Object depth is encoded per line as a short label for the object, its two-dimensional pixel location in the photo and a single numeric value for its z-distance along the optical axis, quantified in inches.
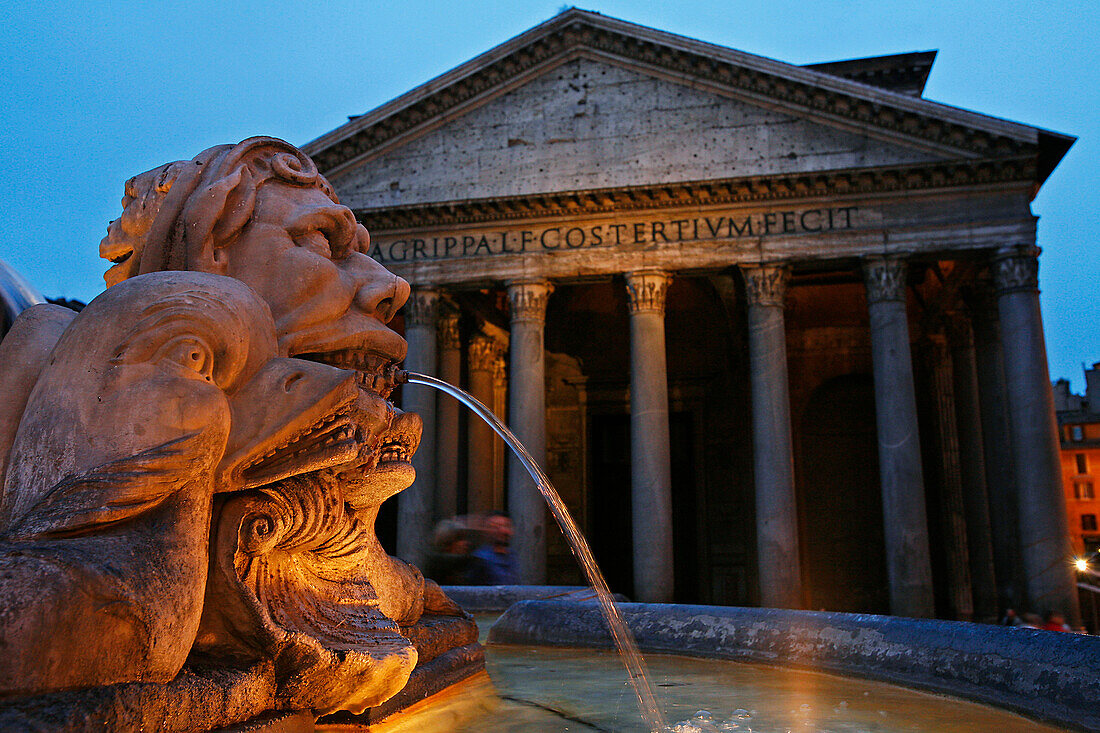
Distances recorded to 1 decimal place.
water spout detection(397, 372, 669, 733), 119.9
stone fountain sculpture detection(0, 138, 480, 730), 58.4
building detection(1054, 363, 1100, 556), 1577.3
